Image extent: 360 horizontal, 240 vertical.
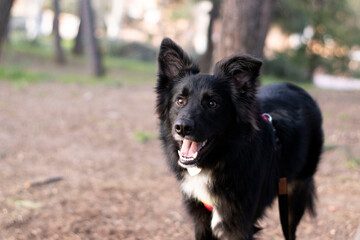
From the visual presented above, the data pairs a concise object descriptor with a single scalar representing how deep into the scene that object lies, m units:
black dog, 2.93
